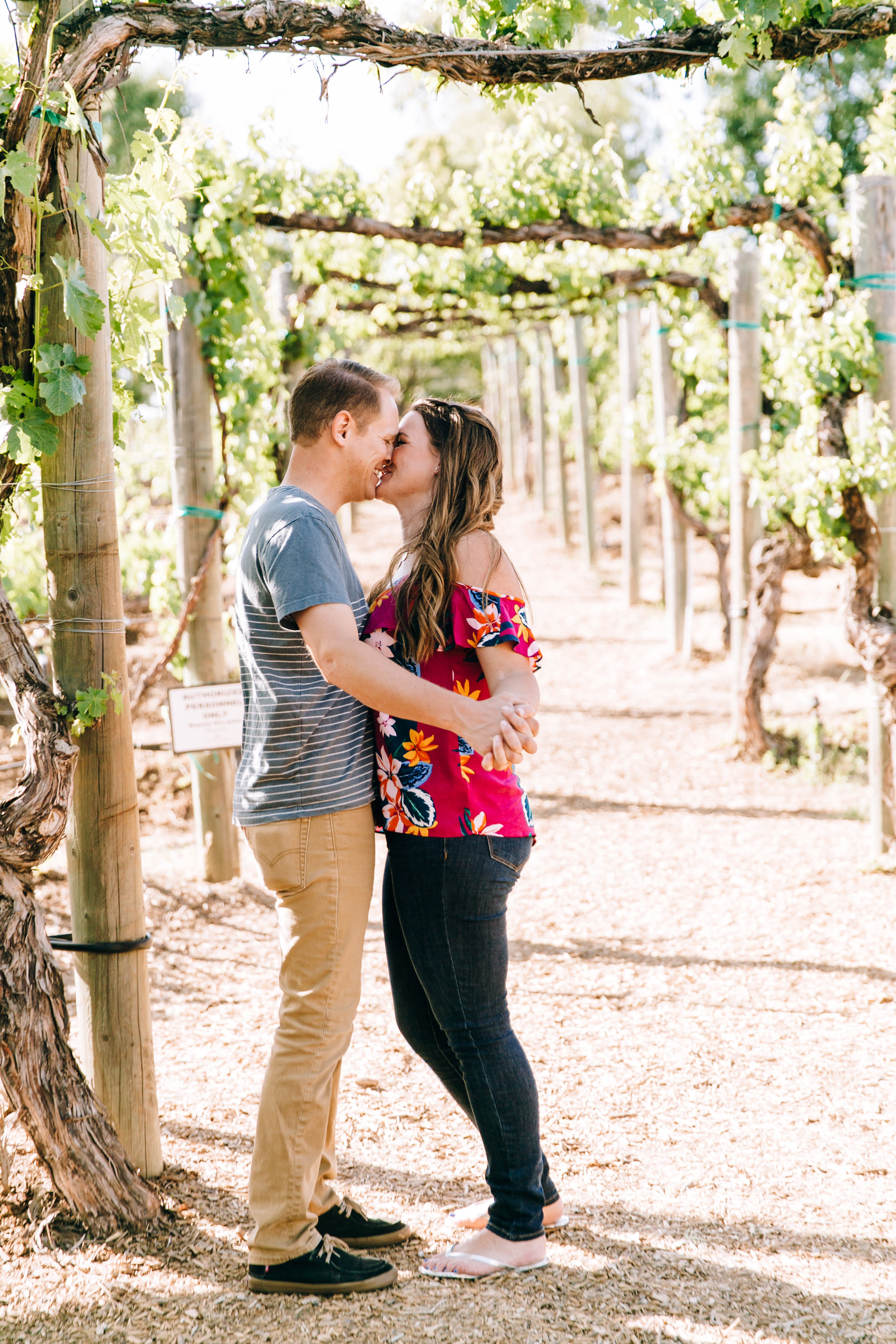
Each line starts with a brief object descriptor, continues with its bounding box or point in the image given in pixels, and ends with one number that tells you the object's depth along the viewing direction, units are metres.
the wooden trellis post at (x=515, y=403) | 25.98
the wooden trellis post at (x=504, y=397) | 29.55
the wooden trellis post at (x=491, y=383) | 33.56
